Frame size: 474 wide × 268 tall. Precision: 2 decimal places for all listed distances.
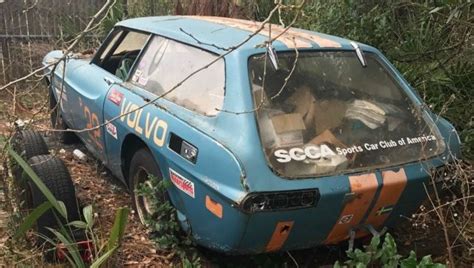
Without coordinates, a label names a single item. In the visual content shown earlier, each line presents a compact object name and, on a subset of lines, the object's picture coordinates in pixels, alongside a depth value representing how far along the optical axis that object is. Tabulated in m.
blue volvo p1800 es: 2.86
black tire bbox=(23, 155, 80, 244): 3.54
